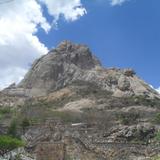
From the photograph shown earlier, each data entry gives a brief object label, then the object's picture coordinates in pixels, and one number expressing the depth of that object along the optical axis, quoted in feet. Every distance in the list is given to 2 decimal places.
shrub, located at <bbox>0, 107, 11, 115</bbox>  143.88
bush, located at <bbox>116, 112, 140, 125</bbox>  125.30
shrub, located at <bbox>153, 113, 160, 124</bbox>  118.80
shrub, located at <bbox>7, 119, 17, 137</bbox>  87.47
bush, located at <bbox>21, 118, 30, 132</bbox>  112.49
